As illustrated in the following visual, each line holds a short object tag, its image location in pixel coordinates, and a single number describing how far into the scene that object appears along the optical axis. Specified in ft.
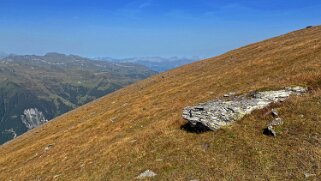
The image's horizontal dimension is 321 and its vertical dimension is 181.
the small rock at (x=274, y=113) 83.35
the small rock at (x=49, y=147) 144.23
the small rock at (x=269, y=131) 77.32
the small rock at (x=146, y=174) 75.05
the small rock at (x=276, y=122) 80.02
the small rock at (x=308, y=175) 61.73
